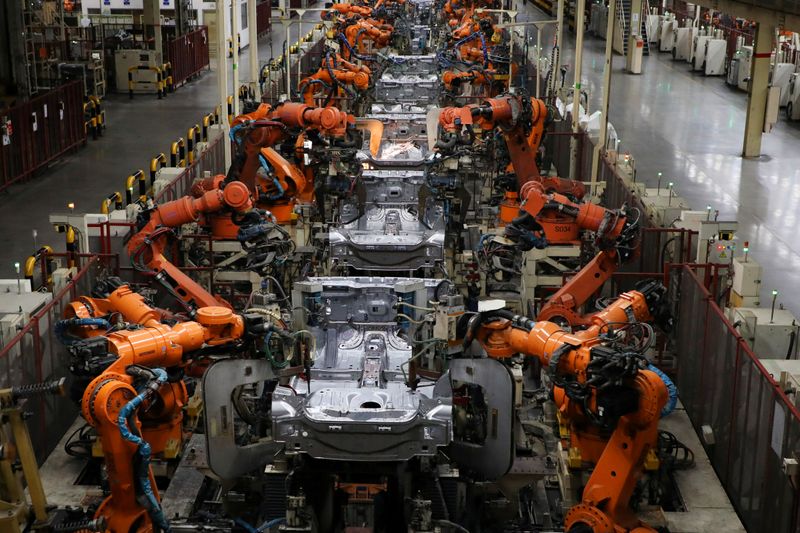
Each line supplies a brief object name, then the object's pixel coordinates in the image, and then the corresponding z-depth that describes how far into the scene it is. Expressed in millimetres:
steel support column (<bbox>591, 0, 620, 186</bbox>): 16702
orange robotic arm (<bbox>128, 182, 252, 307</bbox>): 11828
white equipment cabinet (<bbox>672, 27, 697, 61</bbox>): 37969
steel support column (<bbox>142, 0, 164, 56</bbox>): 30203
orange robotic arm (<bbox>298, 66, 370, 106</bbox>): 21750
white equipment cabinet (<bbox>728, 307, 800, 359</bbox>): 10148
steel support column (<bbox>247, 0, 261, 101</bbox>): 18828
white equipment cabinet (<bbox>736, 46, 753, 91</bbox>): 32188
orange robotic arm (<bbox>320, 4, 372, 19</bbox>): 30594
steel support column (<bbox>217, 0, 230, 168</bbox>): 16188
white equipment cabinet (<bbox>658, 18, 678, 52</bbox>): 40312
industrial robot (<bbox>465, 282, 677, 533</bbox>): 8180
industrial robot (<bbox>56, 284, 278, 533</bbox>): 7789
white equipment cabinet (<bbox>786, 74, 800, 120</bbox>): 27969
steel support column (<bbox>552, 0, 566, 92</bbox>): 20759
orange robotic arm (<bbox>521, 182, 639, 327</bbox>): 11609
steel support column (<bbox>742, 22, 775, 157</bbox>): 23234
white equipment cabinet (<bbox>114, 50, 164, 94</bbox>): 30719
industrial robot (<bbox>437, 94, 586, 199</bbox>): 15695
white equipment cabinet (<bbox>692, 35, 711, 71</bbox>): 35906
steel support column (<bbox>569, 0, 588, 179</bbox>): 18386
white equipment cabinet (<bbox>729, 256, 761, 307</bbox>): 10984
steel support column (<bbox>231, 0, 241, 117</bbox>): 17328
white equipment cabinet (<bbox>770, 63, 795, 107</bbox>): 28781
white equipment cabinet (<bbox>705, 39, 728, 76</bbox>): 35062
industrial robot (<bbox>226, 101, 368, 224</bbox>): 15000
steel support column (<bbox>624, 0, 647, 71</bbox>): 32997
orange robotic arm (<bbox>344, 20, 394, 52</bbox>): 28141
